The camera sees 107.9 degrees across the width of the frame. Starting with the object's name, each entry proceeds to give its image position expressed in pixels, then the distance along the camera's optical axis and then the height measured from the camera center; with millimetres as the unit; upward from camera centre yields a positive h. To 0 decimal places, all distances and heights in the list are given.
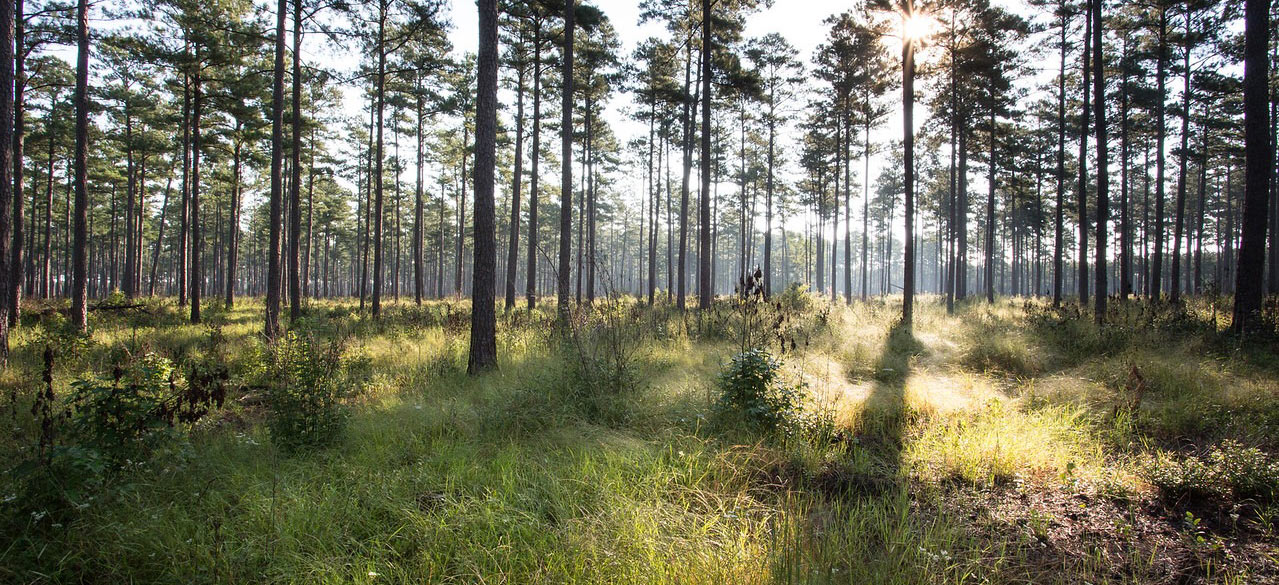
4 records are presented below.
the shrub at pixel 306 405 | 4094 -1077
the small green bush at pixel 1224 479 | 2967 -1199
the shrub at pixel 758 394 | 4215 -988
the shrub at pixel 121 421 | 3045 -926
